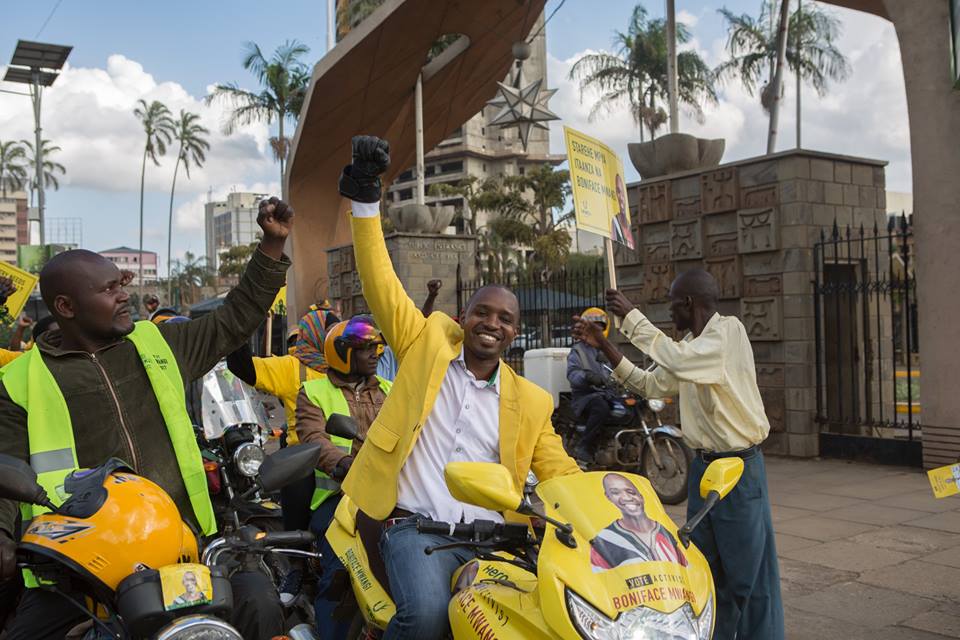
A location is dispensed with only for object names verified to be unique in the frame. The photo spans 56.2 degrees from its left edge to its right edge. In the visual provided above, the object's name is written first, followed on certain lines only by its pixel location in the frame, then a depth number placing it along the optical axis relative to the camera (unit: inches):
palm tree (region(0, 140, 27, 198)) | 2388.0
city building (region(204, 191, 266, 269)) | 5565.9
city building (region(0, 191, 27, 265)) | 5369.1
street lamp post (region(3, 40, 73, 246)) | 974.4
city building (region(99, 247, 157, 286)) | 5330.2
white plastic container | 378.6
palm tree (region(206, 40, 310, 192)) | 1327.5
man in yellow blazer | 118.6
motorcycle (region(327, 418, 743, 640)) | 81.2
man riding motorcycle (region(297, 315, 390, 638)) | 177.5
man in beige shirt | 147.8
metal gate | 371.9
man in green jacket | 111.0
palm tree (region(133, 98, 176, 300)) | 1914.4
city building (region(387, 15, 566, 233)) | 3540.8
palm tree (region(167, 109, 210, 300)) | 2010.3
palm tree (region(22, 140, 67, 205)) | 2294.7
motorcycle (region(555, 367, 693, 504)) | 318.0
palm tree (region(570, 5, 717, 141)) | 1206.9
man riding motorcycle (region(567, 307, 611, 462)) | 345.4
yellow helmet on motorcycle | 86.4
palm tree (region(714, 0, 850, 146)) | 1120.2
